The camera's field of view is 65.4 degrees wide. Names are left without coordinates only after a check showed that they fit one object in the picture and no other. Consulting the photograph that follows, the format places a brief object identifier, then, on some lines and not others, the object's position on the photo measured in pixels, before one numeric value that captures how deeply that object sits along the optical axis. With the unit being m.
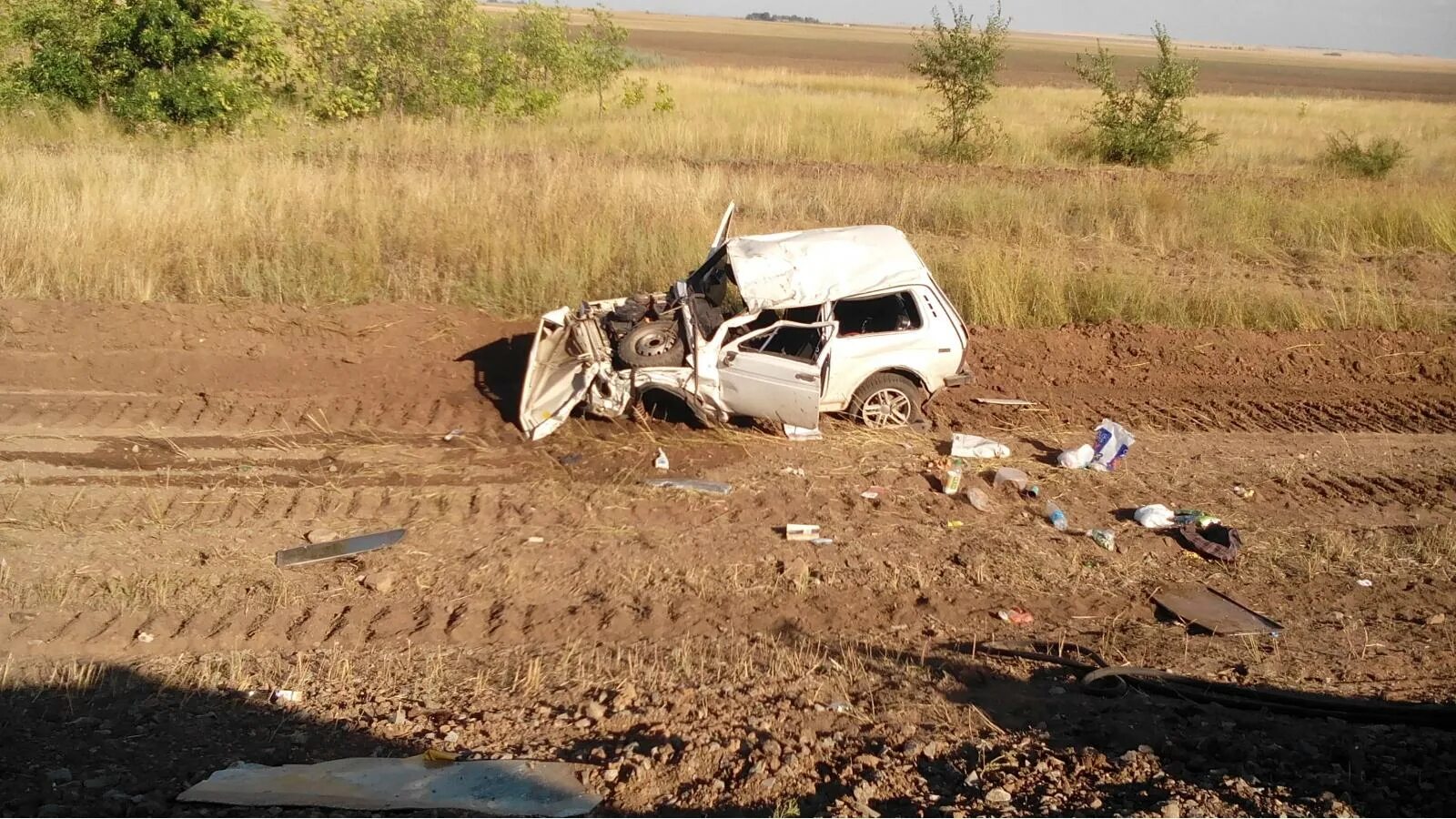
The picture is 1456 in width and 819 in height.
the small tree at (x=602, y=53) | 30.88
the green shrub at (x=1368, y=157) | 24.52
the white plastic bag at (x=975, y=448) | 9.98
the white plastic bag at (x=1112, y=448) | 9.85
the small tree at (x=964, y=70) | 24.56
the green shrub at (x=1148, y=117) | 24.45
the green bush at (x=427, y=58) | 21.70
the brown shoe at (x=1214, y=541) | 8.23
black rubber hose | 5.52
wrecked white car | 9.85
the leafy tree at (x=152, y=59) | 19.22
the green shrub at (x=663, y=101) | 28.03
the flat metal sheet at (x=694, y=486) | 9.18
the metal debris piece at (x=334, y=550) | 7.76
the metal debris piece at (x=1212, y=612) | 7.20
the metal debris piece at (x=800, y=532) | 8.37
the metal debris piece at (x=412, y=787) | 4.68
